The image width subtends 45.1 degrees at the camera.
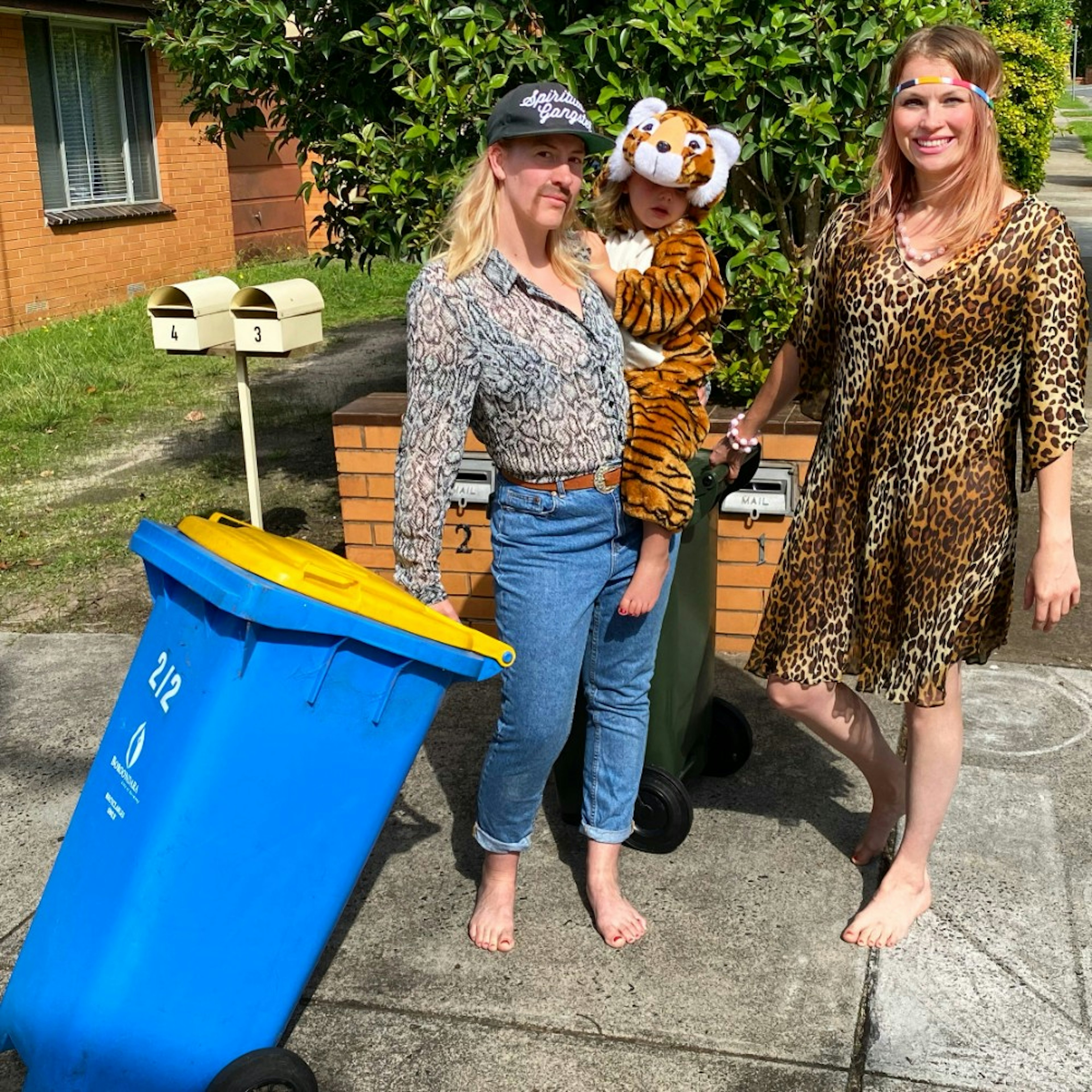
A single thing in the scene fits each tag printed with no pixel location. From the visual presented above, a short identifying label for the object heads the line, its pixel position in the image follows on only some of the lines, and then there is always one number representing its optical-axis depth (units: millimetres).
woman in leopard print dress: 2480
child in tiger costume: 2602
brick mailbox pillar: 4430
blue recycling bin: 2152
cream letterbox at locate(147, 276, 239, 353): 4695
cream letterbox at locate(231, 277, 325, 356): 4586
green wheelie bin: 3186
